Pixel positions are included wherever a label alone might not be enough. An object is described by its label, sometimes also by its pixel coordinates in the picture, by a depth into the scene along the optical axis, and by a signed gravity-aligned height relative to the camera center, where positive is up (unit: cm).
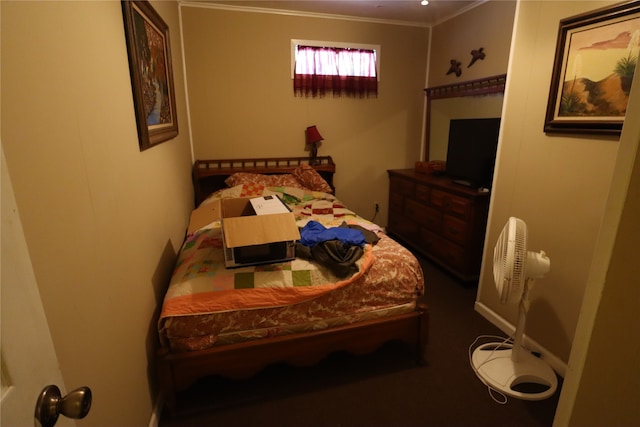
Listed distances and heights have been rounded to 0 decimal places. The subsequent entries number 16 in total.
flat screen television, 286 -23
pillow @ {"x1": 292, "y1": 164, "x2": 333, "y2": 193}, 370 -59
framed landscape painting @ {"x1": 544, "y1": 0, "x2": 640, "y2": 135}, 164 +28
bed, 171 -98
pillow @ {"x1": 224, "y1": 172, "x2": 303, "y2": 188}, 352 -57
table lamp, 385 -18
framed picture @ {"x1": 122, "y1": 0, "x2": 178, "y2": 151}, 164 +29
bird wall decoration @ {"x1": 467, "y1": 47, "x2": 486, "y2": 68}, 326 +67
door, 50 -31
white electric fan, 179 -141
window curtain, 378 +58
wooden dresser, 292 -90
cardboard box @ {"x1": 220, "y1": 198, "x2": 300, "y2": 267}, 171 -56
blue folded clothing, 203 -67
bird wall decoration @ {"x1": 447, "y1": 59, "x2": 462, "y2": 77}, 360 +60
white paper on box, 199 -49
